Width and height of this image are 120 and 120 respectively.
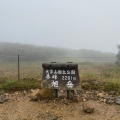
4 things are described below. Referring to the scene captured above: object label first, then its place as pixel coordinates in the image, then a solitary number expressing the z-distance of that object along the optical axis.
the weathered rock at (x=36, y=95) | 4.13
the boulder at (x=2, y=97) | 4.13
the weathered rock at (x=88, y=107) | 3.65
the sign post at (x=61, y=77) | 4.14
